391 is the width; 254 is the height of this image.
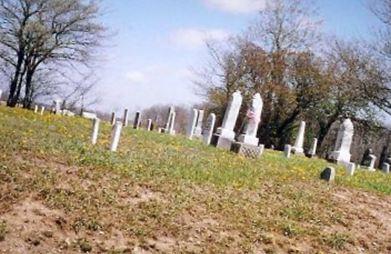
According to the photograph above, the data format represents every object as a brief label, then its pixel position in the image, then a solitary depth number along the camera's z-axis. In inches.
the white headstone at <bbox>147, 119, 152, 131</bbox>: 1280.9
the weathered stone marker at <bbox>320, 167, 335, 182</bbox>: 550.6
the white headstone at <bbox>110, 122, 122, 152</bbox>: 484.4
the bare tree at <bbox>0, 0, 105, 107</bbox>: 1243.2
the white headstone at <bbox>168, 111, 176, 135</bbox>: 1242.9
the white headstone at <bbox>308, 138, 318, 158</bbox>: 1116.1
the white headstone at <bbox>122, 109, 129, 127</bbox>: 1295.0
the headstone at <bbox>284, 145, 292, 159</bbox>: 857.5
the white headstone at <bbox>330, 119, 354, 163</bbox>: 952.9
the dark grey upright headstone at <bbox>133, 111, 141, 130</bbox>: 1225.1
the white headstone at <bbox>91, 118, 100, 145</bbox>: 520.5
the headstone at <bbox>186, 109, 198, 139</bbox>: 1058.9
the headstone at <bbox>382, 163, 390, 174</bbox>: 970.3
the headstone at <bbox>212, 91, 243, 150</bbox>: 784.3
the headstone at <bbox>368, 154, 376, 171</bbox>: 1059.3
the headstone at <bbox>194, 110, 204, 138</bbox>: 1183.0
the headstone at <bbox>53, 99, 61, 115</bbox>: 1310.9
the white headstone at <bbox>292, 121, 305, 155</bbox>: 1123.4
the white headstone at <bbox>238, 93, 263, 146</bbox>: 767.1
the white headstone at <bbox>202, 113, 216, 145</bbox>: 859.6
